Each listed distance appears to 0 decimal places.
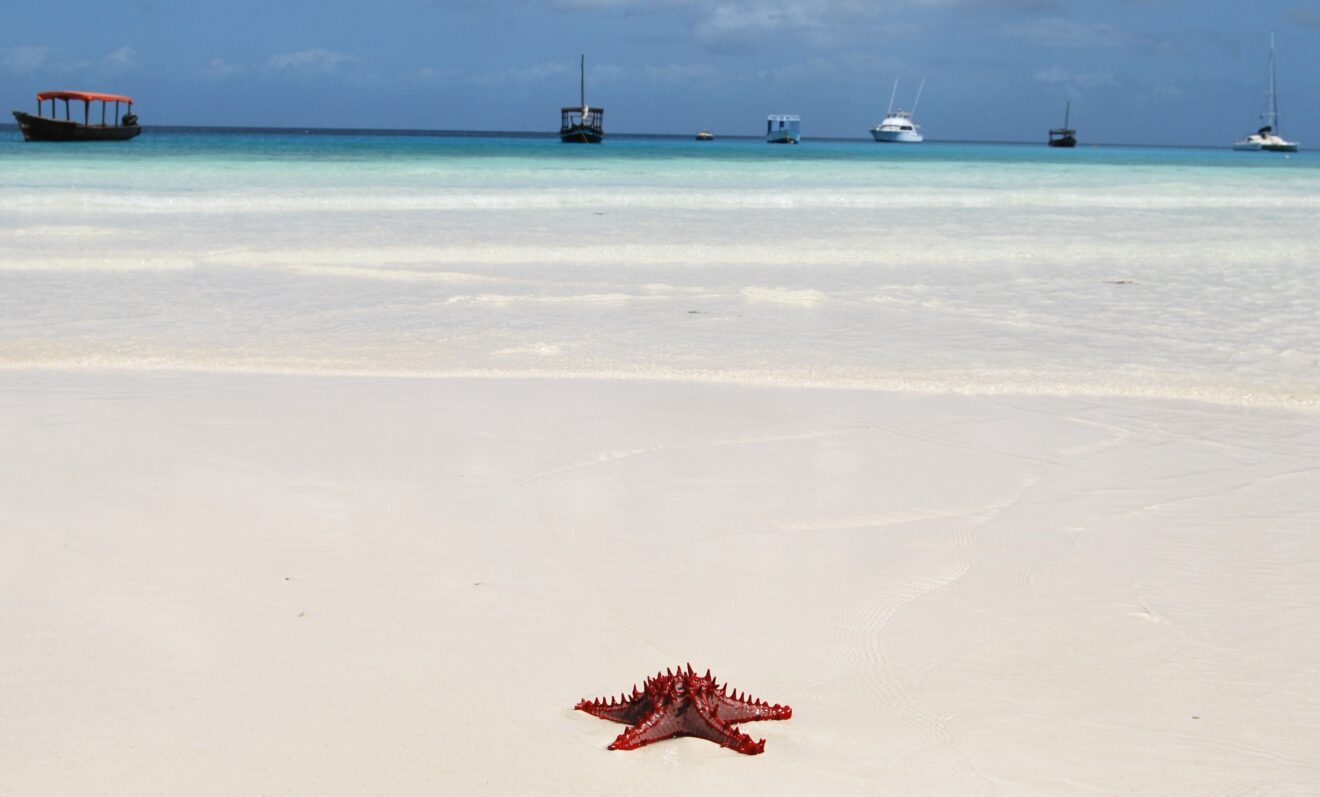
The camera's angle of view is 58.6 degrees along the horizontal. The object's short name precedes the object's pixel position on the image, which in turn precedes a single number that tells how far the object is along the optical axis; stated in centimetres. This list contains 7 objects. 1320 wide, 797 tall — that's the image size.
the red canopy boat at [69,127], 5650
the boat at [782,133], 12462
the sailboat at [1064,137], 12199
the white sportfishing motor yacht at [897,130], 12550
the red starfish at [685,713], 298
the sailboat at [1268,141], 12575
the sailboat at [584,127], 8906
